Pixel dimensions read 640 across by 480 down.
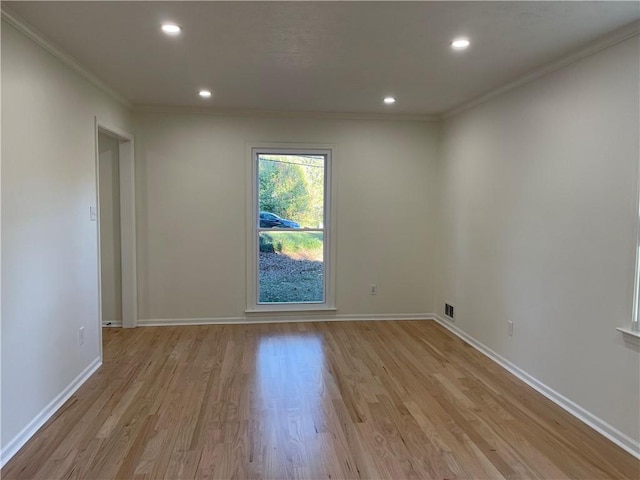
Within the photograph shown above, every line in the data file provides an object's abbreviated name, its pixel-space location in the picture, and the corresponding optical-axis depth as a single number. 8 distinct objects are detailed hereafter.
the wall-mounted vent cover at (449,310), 4.61
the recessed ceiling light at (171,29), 2.36
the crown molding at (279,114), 4.45
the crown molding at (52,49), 2.23
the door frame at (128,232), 4.42
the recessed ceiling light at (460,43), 2.58
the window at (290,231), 4.79
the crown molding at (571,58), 2.34
